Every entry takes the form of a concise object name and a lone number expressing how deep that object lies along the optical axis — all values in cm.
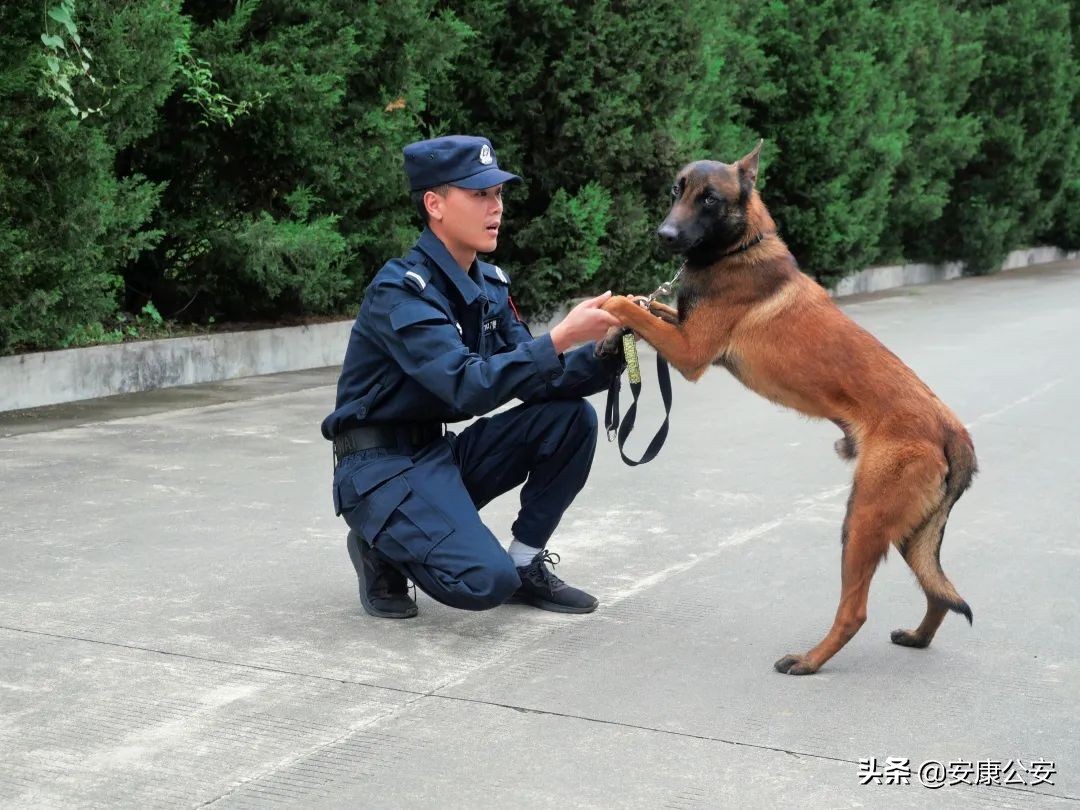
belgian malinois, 407
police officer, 443
